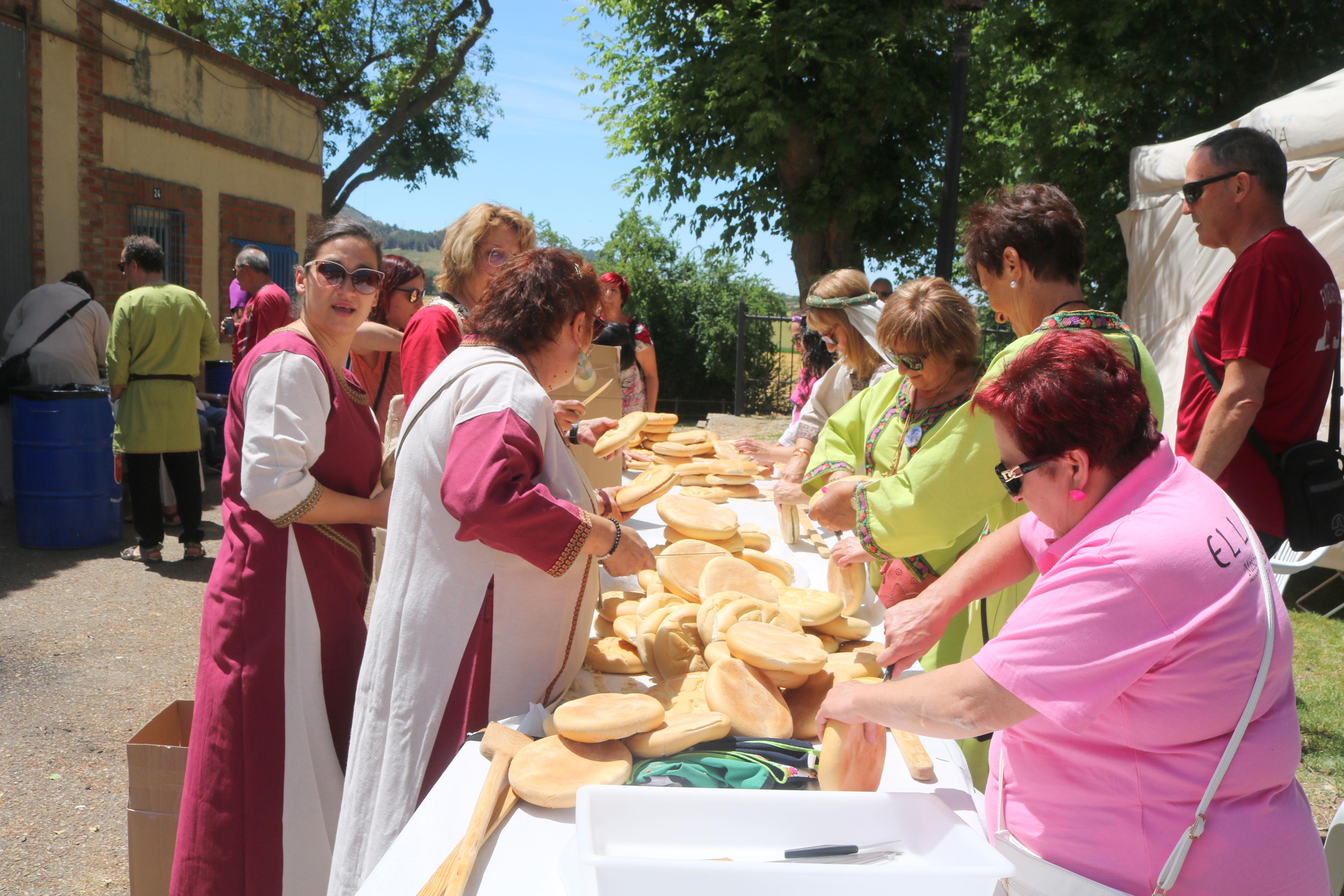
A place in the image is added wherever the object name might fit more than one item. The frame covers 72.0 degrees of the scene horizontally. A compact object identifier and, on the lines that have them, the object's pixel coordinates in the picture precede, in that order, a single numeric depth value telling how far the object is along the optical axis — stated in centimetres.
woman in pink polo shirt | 120
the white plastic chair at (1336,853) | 193
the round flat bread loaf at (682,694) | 175
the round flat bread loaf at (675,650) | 197
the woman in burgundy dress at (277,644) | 207
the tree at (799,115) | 1147
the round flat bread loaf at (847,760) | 143
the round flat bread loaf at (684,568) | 237
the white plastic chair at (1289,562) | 486
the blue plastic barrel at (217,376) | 931
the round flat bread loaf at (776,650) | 174
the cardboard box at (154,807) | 229
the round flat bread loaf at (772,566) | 263
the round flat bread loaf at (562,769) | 141
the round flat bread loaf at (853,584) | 239
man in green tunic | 584
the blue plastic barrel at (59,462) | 609
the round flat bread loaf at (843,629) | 217
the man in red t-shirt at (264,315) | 553
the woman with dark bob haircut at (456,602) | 178
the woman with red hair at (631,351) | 525
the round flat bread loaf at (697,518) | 276
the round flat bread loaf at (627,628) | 215
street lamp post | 616
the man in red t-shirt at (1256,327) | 264
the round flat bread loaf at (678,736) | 154
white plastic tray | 114
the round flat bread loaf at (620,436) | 326
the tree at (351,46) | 1936
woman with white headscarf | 348
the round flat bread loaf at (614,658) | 200
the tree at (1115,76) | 933
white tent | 546
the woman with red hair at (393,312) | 399
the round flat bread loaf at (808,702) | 172
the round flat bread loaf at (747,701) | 164
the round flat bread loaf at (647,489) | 287
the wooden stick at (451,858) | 124
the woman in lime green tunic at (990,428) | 201
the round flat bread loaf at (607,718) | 151
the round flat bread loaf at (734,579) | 233
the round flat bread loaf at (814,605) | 212
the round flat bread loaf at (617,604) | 235
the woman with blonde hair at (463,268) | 293
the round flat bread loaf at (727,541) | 274
